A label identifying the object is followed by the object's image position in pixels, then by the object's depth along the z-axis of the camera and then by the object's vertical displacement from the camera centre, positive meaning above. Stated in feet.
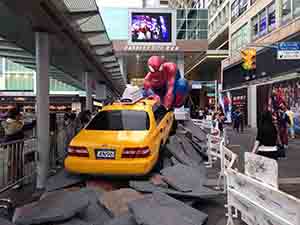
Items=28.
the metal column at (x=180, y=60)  77.71 +16.29
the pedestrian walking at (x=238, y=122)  56.05 -3.36
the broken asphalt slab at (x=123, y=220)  10.47 -5.09
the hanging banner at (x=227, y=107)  69.73 +0.31
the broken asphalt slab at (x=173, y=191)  13.52 -4.93
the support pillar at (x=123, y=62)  84.88 +17.50
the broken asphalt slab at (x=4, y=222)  9.95 -4.89
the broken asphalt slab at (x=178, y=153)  19.06 -3.79
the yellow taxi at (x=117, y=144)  15.47 -2.47
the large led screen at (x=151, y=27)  74.36 +26.03
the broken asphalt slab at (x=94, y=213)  11.44 -5.30
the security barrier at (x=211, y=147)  22.04 -3.70
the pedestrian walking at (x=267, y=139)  15.31 -2.04
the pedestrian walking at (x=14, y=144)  15.27 -2.42
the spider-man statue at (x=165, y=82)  34.17 +3.97
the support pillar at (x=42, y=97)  18.03 +0.87
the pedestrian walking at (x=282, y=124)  27.68 -1.91
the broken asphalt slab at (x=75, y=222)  10.76 -5.30
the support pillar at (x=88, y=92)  40.57 +2.94
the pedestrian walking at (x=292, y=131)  41.49 -4.18
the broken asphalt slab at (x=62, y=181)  15.34 -4.94
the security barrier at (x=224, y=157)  14.53 -3.26
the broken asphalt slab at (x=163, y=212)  10.35 -4.85
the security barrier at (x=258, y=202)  6.72 -3.19
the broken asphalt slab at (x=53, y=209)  10.59 -4.86
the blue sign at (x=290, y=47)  35.47 +9.35
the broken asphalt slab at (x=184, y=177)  14.31 -4.54
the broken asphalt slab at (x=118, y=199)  11.91 -4.90
